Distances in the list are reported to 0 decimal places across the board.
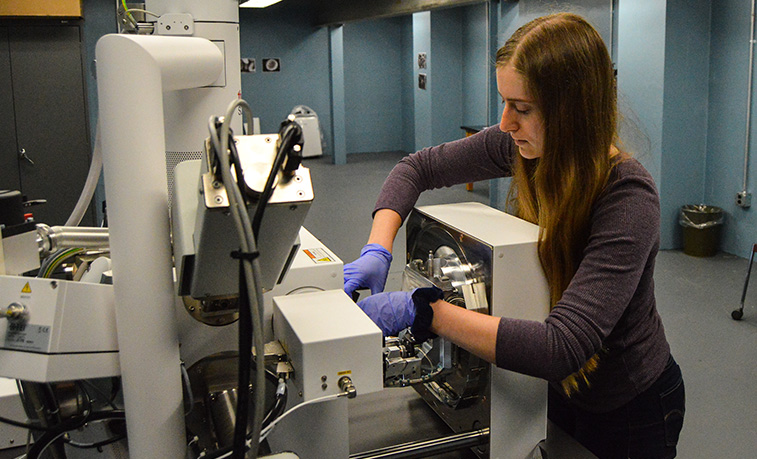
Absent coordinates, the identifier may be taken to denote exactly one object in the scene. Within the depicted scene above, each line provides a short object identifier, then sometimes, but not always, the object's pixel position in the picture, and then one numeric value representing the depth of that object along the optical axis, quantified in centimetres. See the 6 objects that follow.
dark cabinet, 495
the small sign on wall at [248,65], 891
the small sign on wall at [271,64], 910
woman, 115
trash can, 427
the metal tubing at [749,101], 395
